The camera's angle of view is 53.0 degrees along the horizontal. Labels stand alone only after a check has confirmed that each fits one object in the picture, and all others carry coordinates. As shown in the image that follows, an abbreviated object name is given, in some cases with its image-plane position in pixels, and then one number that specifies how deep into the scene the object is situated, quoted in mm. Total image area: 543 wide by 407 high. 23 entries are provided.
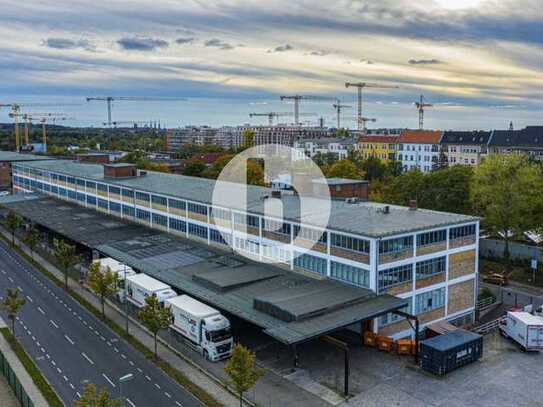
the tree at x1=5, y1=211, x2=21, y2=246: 77312
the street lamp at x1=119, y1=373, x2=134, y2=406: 33212
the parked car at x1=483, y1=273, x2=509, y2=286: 58806
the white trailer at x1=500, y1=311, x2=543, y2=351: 40469
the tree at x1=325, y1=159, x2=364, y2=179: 100000
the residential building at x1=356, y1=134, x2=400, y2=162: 145825
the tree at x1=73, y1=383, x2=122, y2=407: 27531
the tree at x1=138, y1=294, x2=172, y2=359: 38906
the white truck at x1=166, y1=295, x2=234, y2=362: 39000
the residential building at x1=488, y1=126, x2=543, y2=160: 122500
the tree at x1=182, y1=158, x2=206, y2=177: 121062
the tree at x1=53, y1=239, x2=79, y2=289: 56125
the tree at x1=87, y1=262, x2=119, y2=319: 46906
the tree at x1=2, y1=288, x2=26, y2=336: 43562
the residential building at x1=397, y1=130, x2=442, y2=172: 135750
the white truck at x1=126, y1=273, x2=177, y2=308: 45688
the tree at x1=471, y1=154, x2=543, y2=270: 62750
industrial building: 41750
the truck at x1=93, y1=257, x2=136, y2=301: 51194
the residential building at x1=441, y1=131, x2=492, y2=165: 127438
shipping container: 36281
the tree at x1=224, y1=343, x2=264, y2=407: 31156
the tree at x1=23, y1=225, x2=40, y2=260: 68438
